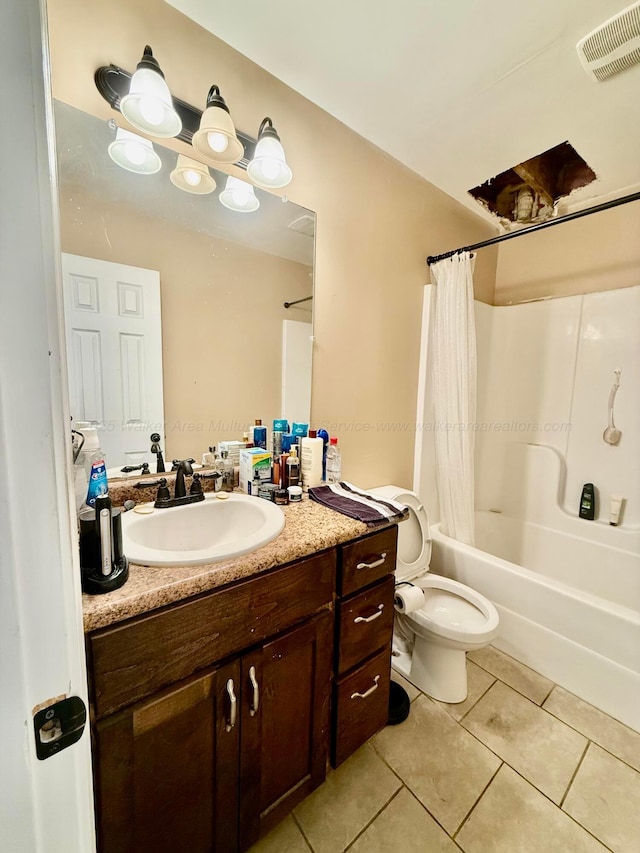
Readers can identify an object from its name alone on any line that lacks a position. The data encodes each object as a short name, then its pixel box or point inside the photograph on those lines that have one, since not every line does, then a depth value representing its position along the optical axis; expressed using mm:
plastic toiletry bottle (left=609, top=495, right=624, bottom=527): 1917
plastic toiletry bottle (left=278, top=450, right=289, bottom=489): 1260
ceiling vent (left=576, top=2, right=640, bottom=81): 1047
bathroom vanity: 645
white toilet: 1339
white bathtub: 1369
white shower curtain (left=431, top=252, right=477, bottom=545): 1765
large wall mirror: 965
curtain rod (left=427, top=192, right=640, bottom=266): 1295
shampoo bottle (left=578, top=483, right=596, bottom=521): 2002
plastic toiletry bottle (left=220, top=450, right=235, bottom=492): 1229
